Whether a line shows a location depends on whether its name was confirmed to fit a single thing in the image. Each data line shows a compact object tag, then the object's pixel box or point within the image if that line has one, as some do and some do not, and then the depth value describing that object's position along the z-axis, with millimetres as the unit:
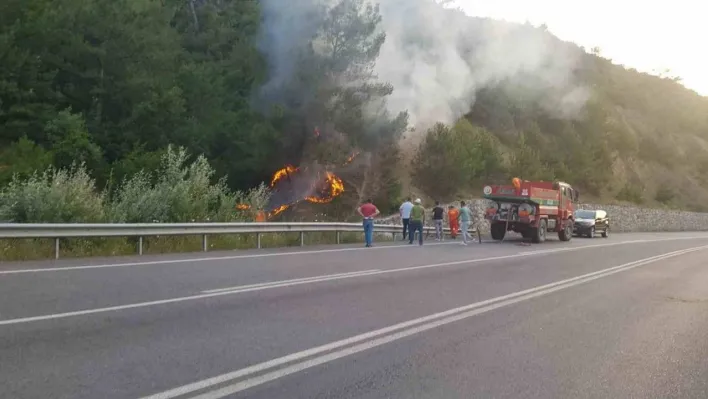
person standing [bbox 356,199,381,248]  20875
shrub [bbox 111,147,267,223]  18094
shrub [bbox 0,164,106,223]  15398
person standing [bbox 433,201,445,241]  26609
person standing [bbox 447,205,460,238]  28500
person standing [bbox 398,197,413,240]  24344
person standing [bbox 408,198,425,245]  23172
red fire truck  27156
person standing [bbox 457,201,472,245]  24438
